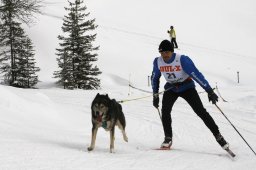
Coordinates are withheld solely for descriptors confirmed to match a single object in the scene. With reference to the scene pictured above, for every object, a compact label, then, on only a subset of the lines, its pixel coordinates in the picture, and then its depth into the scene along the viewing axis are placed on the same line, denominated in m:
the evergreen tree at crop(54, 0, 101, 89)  35.54
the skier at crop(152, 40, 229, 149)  7.28
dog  7.12
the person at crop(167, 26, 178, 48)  30.61
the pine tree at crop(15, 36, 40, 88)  37.69
